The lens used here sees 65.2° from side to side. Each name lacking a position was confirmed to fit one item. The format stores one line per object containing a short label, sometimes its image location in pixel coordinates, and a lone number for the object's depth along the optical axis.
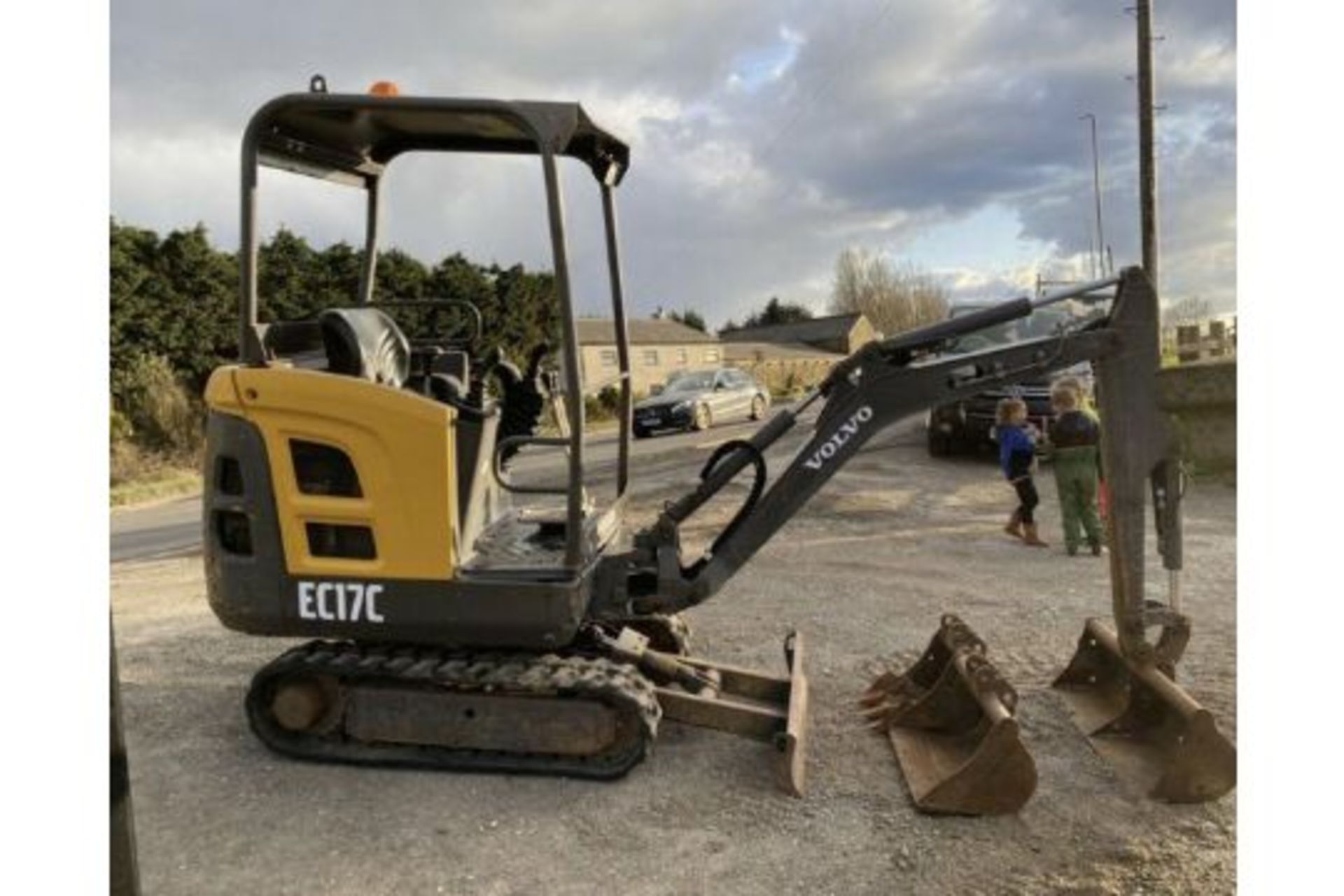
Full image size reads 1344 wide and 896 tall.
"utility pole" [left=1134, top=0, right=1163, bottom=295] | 14.13
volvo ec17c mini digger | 4.23
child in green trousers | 8.80
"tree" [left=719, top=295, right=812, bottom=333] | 86.50
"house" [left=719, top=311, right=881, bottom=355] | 65.69
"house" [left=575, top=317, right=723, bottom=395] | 49.25
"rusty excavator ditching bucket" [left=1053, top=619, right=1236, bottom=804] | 4.00
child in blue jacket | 9.51
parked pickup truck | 13.07
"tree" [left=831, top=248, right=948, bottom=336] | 57.28
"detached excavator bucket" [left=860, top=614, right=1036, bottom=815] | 3.95
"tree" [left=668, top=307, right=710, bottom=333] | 70.69
